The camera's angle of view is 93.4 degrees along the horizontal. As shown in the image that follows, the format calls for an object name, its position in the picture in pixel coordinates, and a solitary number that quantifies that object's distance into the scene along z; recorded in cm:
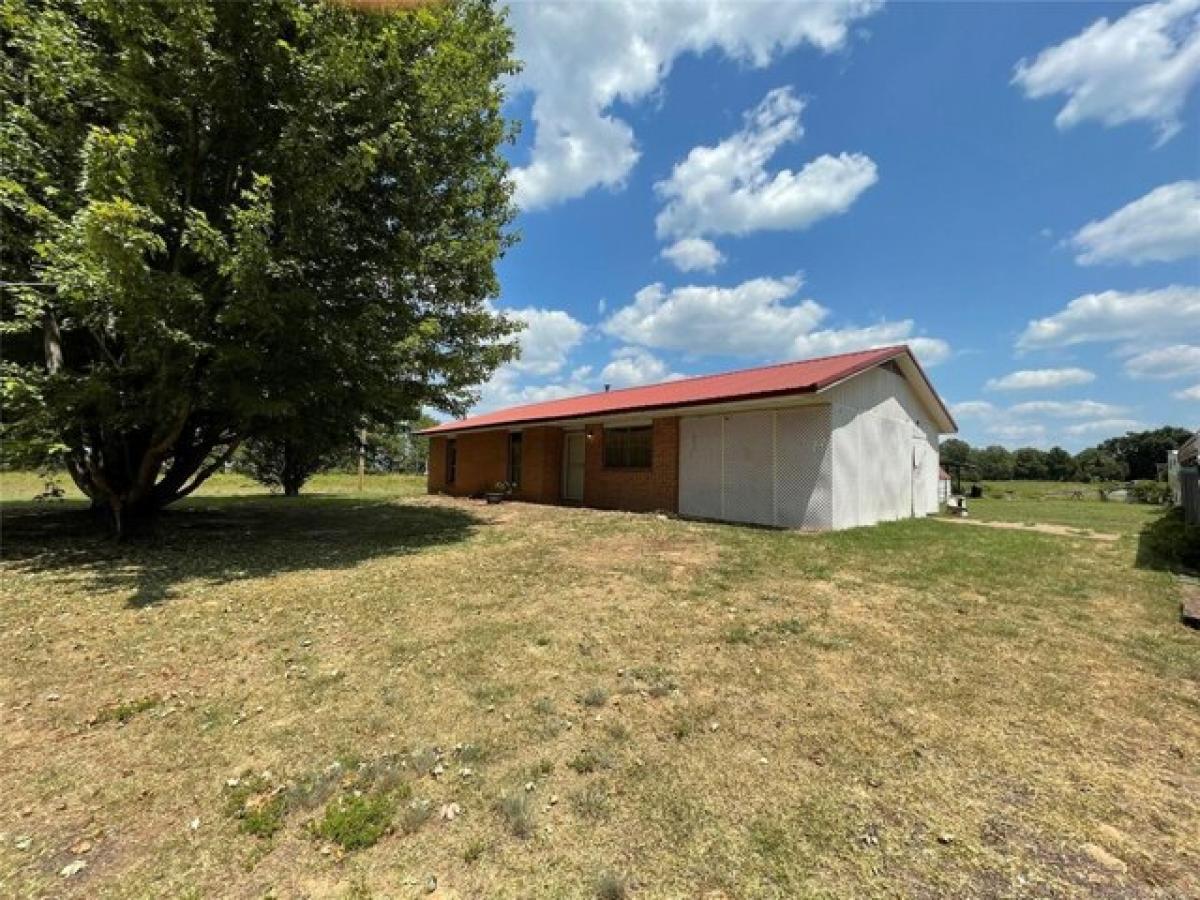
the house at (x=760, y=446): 1147
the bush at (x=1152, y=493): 2597
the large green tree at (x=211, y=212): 699
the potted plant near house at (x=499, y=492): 1743
